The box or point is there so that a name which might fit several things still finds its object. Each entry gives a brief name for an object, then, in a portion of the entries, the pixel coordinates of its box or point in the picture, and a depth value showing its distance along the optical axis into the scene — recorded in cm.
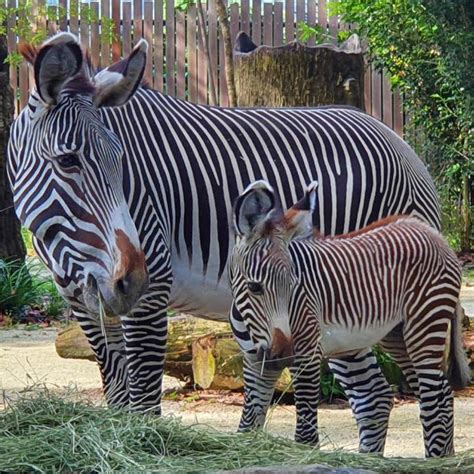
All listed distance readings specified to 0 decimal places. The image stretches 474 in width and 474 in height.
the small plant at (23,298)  2473
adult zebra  923
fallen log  1600
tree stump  1889
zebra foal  955
